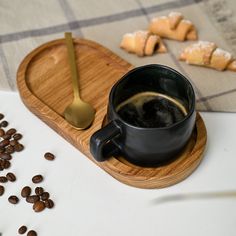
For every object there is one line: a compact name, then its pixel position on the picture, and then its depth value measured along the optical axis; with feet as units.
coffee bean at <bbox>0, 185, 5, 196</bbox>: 2.92
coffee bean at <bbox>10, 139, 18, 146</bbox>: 3.15
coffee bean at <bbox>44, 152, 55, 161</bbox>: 3.08
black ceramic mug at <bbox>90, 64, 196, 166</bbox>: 2.68
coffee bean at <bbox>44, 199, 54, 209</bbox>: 2.85
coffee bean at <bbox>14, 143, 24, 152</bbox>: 3.13
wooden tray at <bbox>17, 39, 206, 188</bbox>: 2.87
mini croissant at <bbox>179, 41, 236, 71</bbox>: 3.62
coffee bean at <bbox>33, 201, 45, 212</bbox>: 2.83
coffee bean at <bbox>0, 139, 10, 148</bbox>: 3.15
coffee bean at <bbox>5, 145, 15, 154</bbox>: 3.12
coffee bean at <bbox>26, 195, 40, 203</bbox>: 2.87
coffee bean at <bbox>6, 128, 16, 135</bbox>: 3.22
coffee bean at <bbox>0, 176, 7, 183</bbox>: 2.97
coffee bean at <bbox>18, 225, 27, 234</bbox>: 2.73
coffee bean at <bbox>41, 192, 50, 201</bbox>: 2.89
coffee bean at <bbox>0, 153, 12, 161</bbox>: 3.08
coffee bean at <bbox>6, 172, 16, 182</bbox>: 2.98
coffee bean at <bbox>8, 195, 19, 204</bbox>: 2.87
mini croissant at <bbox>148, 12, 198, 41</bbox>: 3.89
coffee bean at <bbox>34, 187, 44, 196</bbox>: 2.91
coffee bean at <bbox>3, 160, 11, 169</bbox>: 3.04
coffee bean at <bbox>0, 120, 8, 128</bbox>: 3.28
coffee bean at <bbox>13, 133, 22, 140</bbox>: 3.20
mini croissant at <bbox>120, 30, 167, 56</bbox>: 3.76
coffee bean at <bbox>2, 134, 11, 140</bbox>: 3.19
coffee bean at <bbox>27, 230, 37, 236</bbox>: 2.71
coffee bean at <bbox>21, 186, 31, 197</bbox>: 2.90
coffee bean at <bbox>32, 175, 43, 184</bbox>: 2.97
